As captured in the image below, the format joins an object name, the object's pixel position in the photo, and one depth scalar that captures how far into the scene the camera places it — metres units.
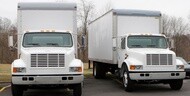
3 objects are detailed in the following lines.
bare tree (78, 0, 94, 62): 45.53
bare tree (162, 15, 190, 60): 72.57
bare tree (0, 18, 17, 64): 66.76
